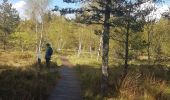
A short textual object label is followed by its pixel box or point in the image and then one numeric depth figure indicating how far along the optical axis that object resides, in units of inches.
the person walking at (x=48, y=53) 560.9
